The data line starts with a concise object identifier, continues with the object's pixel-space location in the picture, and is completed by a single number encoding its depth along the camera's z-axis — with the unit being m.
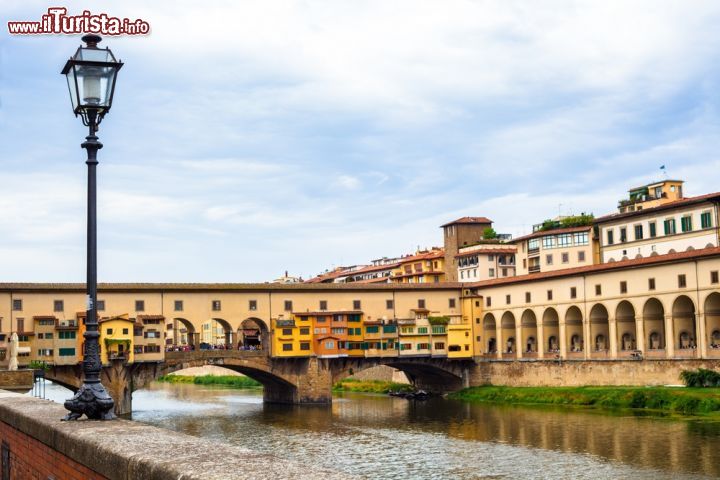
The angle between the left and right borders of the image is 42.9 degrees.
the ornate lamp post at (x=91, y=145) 9.18
